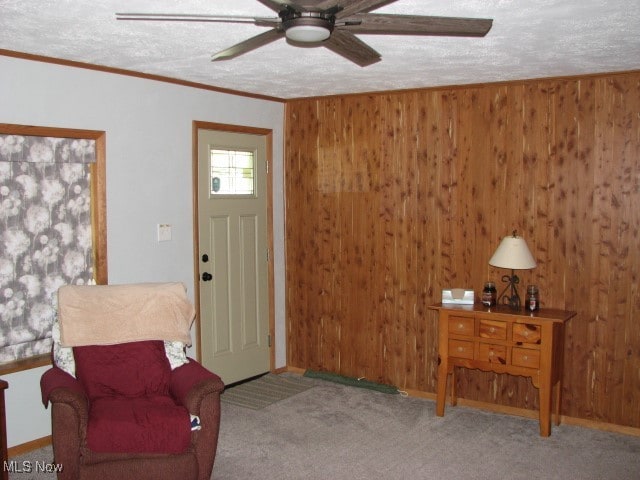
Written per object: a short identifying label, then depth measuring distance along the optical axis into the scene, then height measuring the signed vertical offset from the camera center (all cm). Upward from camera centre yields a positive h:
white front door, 503 -36
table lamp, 431 -32
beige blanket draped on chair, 368 -60
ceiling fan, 215 +63
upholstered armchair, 312 -100
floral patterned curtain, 384 -15
